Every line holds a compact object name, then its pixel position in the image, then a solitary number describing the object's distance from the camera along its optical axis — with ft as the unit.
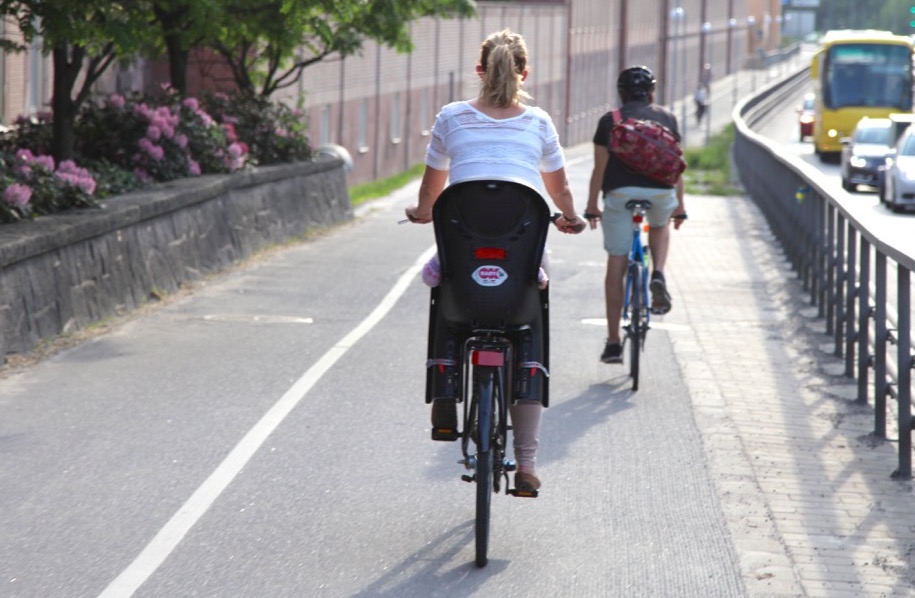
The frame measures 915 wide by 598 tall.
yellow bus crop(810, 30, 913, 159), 168.35
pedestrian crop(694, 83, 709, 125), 279.69
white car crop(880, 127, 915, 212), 108.06
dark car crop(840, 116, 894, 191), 129.80
